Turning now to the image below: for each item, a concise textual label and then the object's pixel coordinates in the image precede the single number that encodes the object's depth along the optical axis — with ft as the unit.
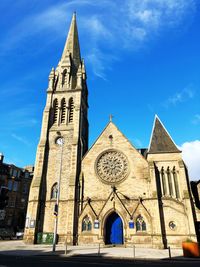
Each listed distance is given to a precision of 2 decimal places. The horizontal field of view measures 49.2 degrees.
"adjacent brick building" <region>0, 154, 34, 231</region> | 132.54
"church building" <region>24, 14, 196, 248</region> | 78.28
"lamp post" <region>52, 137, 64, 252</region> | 59.49
